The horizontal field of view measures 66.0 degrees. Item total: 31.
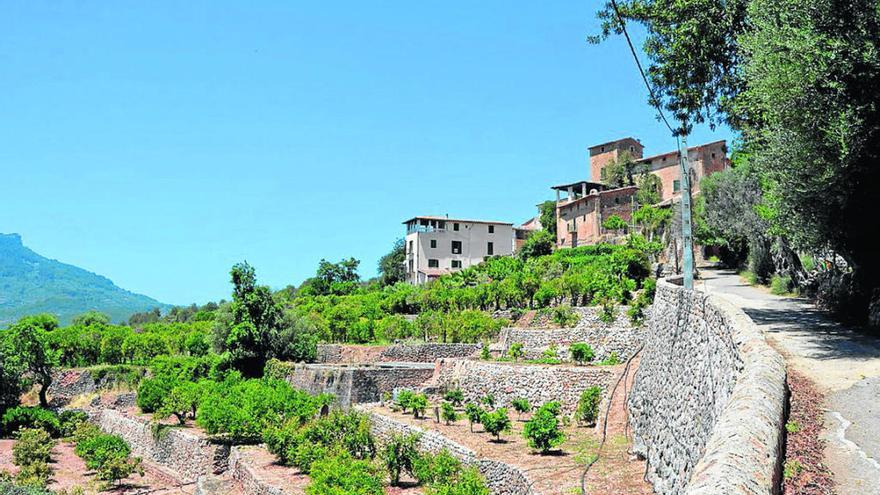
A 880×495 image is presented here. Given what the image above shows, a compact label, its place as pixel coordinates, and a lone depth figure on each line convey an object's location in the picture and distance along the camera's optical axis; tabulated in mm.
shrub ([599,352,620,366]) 27239
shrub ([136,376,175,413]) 37469
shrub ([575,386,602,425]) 22125
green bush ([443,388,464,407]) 27117
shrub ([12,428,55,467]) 31283
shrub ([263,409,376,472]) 24297
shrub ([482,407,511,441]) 21594
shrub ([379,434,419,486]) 21281
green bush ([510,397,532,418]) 24672
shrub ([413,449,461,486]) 18828
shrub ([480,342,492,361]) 32294
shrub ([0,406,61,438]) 39750
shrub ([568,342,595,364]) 27922
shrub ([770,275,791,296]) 30859
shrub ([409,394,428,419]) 26570
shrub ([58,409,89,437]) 39875
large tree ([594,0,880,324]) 14945
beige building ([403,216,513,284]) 78812
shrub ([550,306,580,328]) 34066
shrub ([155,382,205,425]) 34000
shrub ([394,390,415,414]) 27534
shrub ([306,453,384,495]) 18531
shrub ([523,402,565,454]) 18844
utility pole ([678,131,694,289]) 17516
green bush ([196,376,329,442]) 29125
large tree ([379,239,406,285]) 84625
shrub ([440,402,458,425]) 25188
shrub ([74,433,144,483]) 28625
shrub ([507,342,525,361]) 31547
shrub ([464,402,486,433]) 23812
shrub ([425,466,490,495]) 16094
